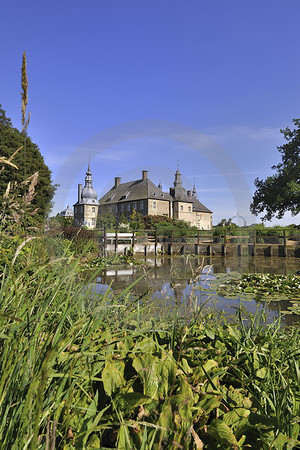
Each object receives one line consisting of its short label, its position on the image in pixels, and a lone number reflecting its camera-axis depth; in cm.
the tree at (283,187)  2323
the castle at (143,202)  5503
